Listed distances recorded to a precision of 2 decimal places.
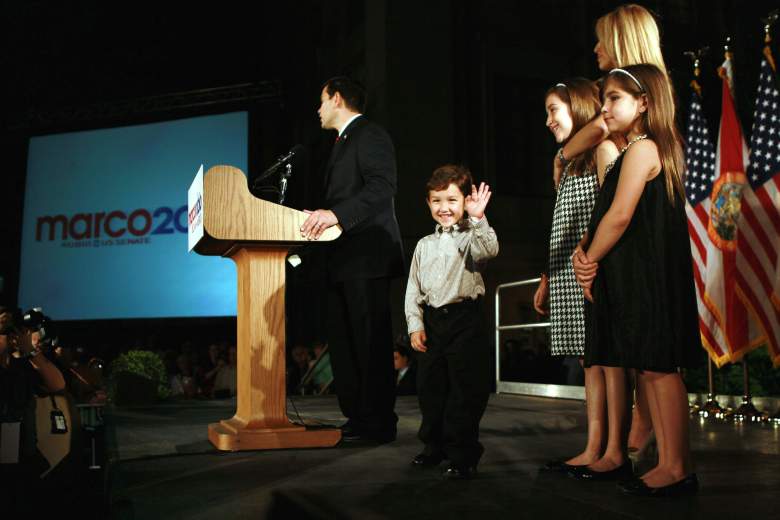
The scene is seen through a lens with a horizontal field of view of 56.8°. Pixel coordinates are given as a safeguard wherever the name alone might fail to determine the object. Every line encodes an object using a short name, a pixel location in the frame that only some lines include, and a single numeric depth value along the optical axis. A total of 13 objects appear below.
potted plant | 5.15
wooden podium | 2.44
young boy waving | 2.09
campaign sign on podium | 2.50
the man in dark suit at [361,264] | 2.72
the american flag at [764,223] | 4.61
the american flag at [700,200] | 4.86
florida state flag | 4.77
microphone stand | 2.69
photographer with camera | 2.98
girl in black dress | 1.78
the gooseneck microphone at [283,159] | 2.67
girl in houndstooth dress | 2.36
